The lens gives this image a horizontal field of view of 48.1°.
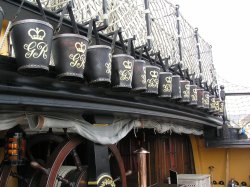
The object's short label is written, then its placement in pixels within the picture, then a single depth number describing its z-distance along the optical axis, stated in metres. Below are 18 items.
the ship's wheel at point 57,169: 3.13
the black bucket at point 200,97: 5.49
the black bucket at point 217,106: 6.62
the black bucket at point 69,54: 2.32
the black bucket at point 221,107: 7.00
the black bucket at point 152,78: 3.53
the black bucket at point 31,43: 2.04
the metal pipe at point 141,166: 4.60
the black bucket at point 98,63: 2.62
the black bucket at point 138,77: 3.26
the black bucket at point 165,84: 3.96
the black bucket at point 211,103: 6.27
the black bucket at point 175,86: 4.33
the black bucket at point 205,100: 5.71
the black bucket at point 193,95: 5.04
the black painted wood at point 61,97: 2.23
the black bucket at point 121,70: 2.91
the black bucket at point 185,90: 4.64
